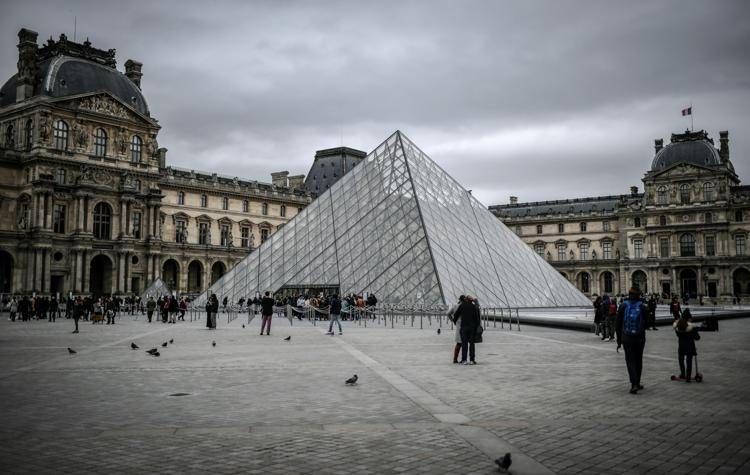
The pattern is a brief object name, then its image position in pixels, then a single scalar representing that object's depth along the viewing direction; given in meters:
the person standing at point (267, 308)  18.09
